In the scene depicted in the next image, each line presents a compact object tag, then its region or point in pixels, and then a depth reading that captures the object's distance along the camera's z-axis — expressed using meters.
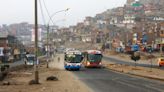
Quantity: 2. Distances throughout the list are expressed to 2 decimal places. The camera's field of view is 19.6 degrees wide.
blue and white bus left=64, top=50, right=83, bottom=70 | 66.56
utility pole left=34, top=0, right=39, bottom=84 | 35.22
